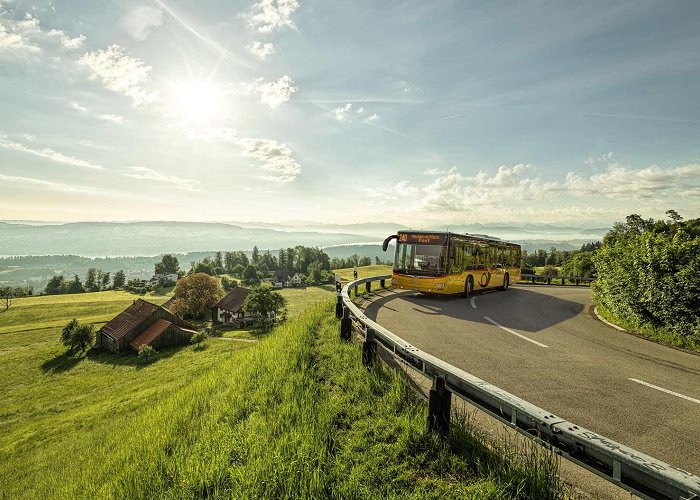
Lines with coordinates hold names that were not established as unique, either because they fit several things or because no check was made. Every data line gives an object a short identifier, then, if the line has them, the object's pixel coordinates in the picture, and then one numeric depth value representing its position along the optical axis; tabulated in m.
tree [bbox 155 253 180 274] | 145.25
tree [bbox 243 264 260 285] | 124.37
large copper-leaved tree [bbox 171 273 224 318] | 61.19
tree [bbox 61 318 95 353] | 41.47
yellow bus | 15.38
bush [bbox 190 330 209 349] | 42.79
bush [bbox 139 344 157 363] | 37.91
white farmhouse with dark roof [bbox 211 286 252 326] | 58.72
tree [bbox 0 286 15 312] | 87.46
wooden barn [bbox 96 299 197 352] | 42.06
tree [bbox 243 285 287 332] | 48.90
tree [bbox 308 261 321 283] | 112.12
